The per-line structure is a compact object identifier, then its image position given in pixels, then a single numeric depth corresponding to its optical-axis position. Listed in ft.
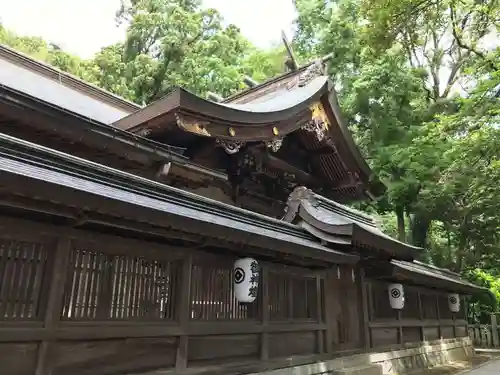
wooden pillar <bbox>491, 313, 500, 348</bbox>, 66.95
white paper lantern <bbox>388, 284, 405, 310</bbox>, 36.35
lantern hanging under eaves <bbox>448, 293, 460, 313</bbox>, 51.85
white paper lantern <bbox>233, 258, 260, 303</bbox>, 20.97
